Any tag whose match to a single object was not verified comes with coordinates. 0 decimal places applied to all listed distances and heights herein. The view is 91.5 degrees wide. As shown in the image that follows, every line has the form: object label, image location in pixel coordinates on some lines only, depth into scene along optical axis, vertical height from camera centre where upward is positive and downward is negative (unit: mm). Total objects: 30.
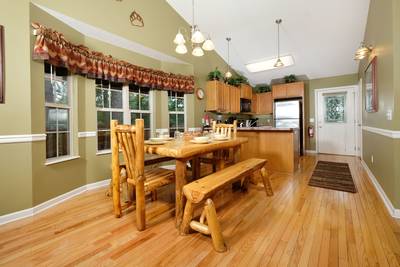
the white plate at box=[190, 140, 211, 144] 2176 -126
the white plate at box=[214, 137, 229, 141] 2506 -108
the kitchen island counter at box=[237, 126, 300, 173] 3857 -344
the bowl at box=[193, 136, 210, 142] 2186 -93
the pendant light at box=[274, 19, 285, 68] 3955 +2202
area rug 2994 -847
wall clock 4712 +920
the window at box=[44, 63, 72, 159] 2561 +277
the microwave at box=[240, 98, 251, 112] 6132 +804
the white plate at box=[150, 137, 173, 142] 2388 -100
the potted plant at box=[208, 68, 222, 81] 4930 +1407
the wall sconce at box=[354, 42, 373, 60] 3059 +1230
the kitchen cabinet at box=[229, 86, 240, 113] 5470 +911
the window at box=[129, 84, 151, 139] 3809 +544
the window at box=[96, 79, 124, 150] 3330 +436
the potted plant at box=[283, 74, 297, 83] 5863 +1559
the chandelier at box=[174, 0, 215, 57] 2277 +1079
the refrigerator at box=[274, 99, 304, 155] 5750 +502
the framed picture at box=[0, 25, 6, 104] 1962 +671
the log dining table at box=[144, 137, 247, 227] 1769 -206
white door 5559 +250
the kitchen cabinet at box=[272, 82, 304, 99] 5713 +1206
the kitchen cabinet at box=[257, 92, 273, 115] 6429 +909
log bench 1539 -560
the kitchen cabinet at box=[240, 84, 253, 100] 5887 +1221
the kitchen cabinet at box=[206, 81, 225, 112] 4863 +886
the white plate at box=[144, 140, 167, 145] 2160 -127
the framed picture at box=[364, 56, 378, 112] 2859 +665
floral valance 2213 +1023
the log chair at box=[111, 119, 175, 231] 1771 -362
